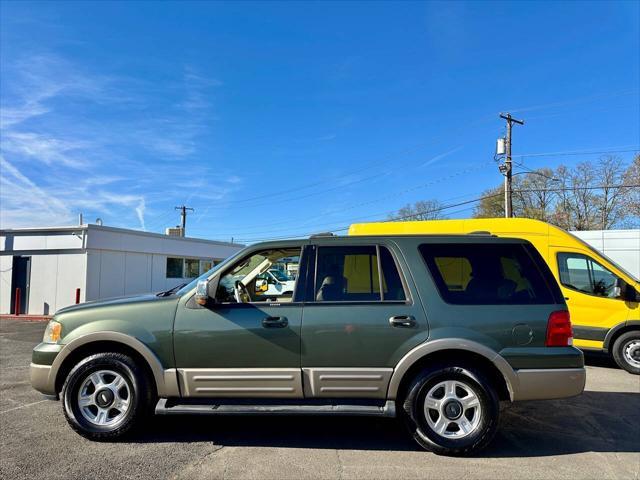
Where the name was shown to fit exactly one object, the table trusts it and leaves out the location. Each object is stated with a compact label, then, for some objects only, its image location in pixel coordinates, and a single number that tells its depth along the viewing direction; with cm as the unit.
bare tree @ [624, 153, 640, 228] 3366
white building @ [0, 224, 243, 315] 1750
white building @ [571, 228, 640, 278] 1545
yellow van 781
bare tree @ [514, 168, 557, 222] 4053
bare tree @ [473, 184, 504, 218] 4291
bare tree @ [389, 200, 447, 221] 4764
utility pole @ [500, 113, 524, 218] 2489
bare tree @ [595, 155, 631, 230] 3816
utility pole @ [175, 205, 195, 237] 5569
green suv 411
